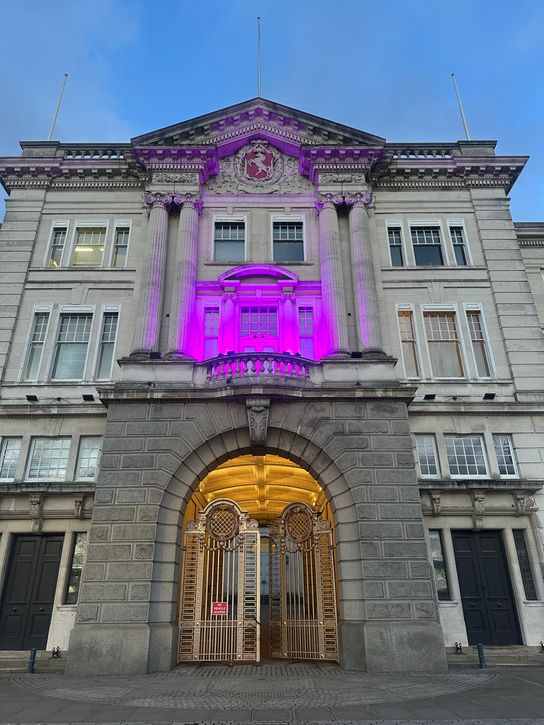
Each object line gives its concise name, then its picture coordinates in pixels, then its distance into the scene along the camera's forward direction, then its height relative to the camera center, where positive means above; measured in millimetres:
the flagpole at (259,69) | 24739 +24501
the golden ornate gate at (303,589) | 15914 +202
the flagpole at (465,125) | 24697 +21531
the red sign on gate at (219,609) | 15820 -372
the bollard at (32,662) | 14094 -1653
